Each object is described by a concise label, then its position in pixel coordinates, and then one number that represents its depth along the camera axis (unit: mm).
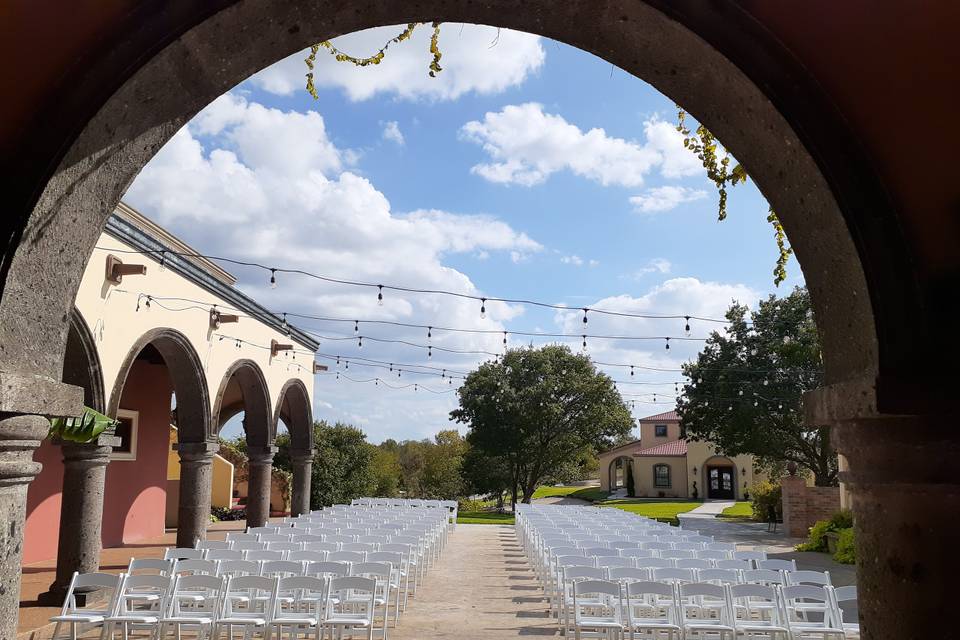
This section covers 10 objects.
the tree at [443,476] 33062
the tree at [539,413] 29734
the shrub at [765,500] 21650
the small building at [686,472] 40969
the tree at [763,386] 22609
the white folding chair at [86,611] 5820
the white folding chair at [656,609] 5992
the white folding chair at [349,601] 5949
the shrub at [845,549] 13161
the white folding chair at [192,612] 5961
